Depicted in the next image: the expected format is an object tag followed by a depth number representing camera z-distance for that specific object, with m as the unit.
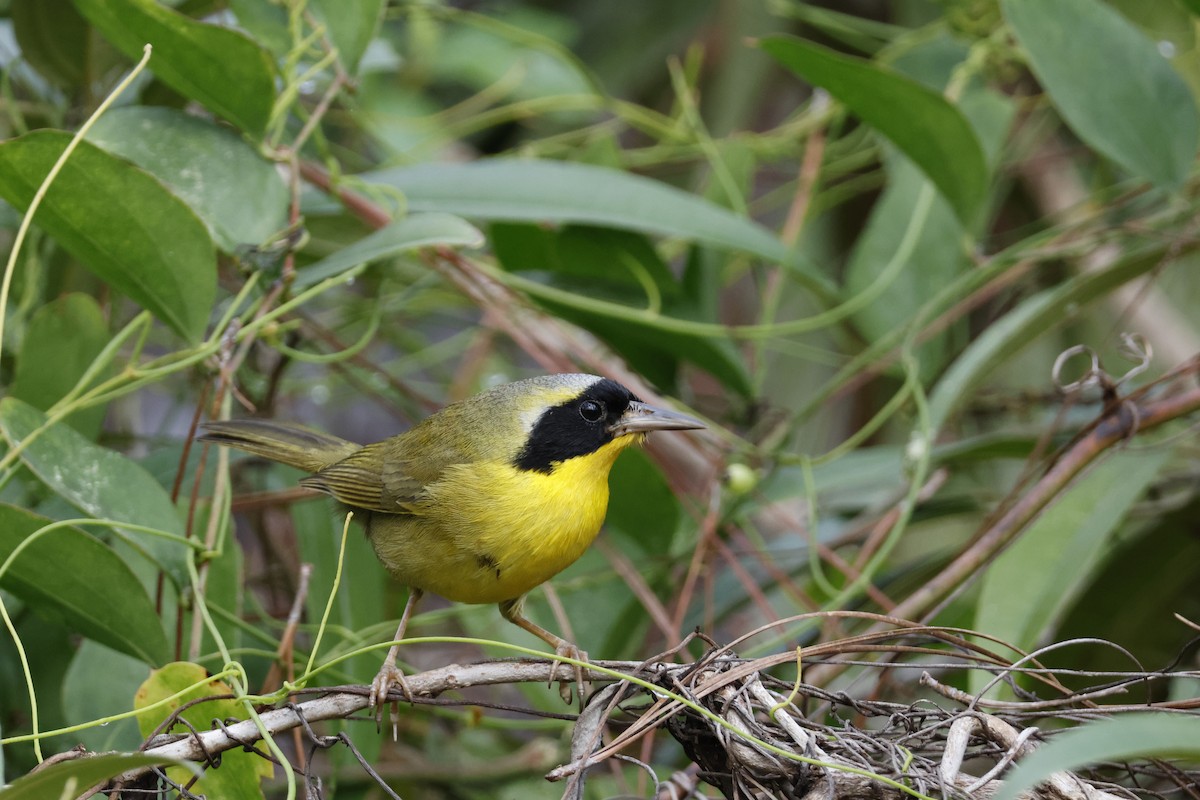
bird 4.99
